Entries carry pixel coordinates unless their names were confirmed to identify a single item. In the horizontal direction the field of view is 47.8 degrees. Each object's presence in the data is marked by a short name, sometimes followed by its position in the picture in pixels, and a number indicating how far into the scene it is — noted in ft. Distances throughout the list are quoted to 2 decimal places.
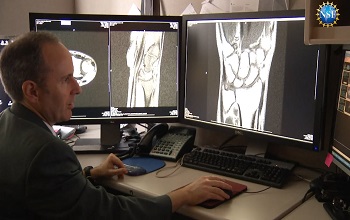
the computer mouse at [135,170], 4.76
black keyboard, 4.46
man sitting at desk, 3.31
